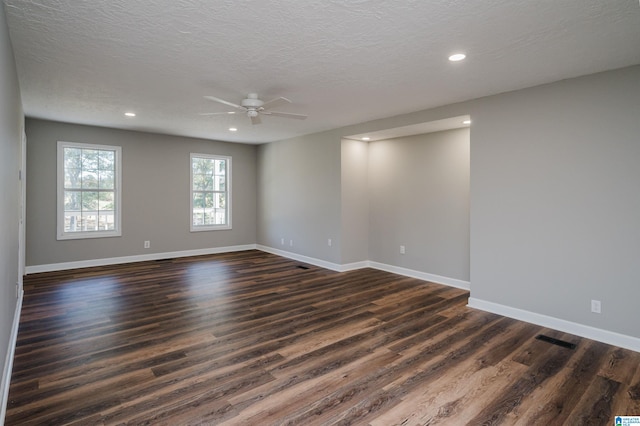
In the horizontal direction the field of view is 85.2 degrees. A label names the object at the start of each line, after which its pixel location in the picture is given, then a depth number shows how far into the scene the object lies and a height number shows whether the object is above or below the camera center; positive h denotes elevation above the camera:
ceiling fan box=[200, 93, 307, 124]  3.83 +1.14
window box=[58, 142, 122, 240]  6.07 +0.30
